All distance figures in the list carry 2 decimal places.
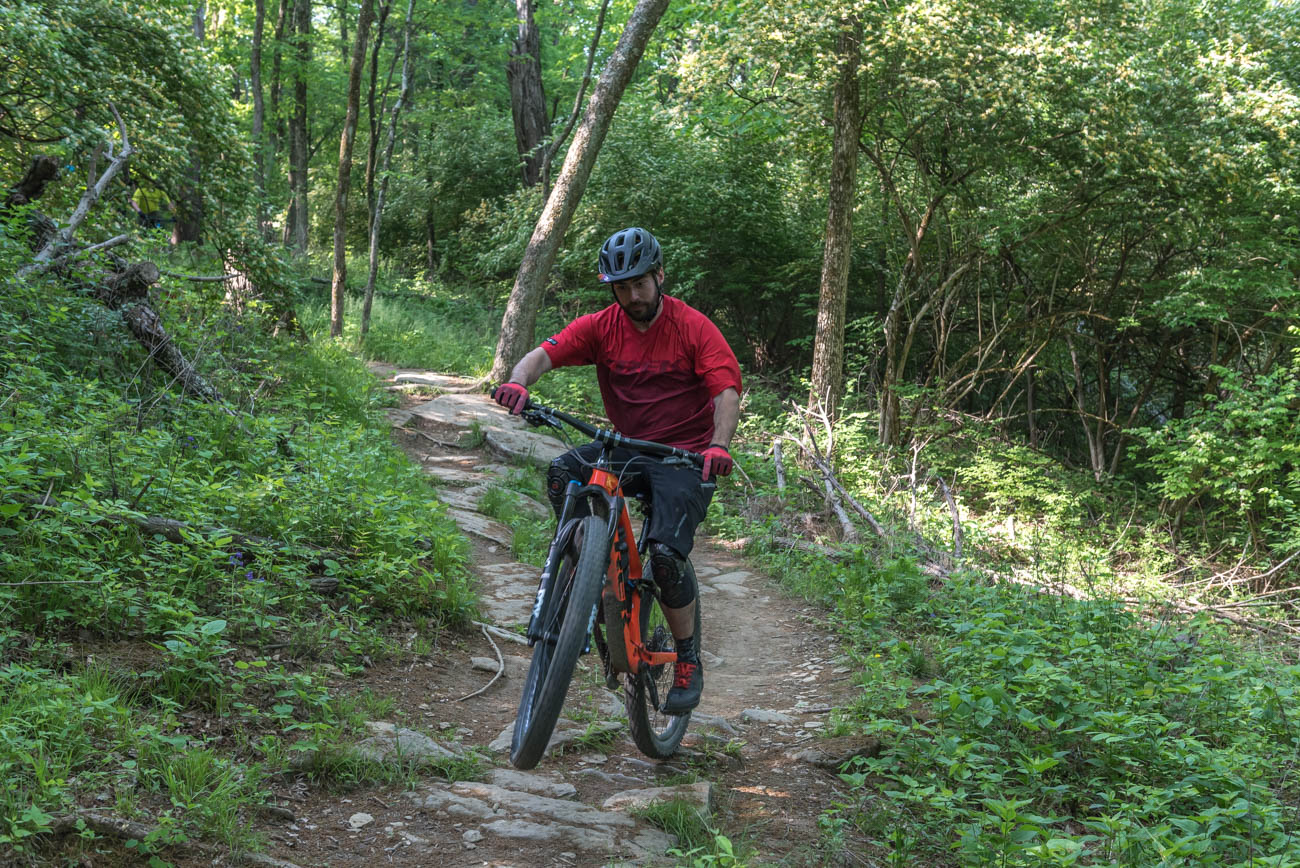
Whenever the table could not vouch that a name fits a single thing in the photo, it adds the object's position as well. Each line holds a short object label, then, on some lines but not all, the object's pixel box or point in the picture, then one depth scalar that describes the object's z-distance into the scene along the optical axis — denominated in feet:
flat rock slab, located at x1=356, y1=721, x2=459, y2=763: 11.66
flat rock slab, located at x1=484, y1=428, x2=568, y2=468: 33.55
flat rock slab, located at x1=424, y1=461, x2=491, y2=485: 29.55
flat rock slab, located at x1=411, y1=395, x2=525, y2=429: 36.55
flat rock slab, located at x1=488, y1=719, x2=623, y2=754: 13.16
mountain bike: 10.74
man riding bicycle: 12.59
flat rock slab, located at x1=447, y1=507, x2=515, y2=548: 24.85
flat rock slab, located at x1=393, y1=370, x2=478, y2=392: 42.32
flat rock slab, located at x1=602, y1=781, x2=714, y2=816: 11.56
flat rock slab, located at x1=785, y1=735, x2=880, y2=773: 13.82
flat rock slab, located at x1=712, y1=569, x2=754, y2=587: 25.63
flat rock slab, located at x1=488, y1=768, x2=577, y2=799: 11.77
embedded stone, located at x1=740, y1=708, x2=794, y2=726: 15.98
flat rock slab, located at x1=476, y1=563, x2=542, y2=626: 19.41
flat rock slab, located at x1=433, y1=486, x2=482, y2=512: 26.96
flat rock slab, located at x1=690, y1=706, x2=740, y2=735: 15.41
